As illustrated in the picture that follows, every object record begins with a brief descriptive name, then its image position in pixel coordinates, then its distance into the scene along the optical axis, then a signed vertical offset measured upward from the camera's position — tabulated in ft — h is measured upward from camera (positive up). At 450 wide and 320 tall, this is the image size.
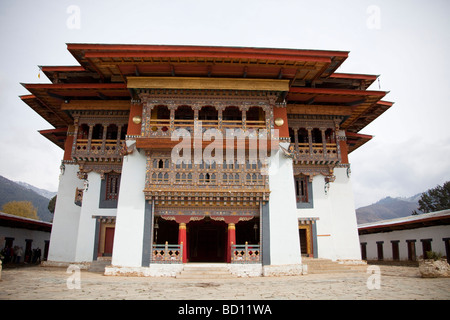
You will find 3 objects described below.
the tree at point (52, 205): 154.75 +18.78
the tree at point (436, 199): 156.04 +23.41
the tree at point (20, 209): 194.22 +21.25
